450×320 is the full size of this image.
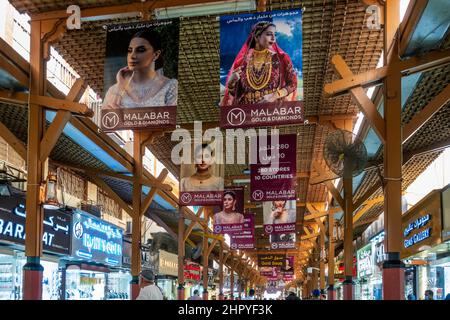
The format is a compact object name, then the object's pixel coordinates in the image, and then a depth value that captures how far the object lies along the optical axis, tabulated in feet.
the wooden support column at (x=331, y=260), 66.35
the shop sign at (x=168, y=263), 88.18
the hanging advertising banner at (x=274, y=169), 47.91
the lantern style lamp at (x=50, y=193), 31.63
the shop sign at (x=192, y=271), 106.04
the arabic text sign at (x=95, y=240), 51.49
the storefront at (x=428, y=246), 45.21
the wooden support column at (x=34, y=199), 31.27
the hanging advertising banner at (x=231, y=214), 67.05
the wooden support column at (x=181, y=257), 68.54
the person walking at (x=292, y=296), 41.51
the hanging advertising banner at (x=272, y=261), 138.82
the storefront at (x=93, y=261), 52.19
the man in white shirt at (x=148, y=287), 20.54
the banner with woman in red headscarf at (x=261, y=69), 28.96
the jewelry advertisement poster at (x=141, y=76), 29.84
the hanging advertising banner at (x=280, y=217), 66.57
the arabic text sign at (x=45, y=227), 38.96
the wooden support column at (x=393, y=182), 27.68
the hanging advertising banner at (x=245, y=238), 73.72
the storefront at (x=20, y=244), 39.34
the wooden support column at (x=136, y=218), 52.44
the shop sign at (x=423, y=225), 46.01
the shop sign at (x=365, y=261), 81.87
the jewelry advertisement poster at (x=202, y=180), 49.03
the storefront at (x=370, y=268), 72.72
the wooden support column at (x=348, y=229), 49.67
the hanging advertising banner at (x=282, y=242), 91.66
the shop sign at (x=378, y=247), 70.14
